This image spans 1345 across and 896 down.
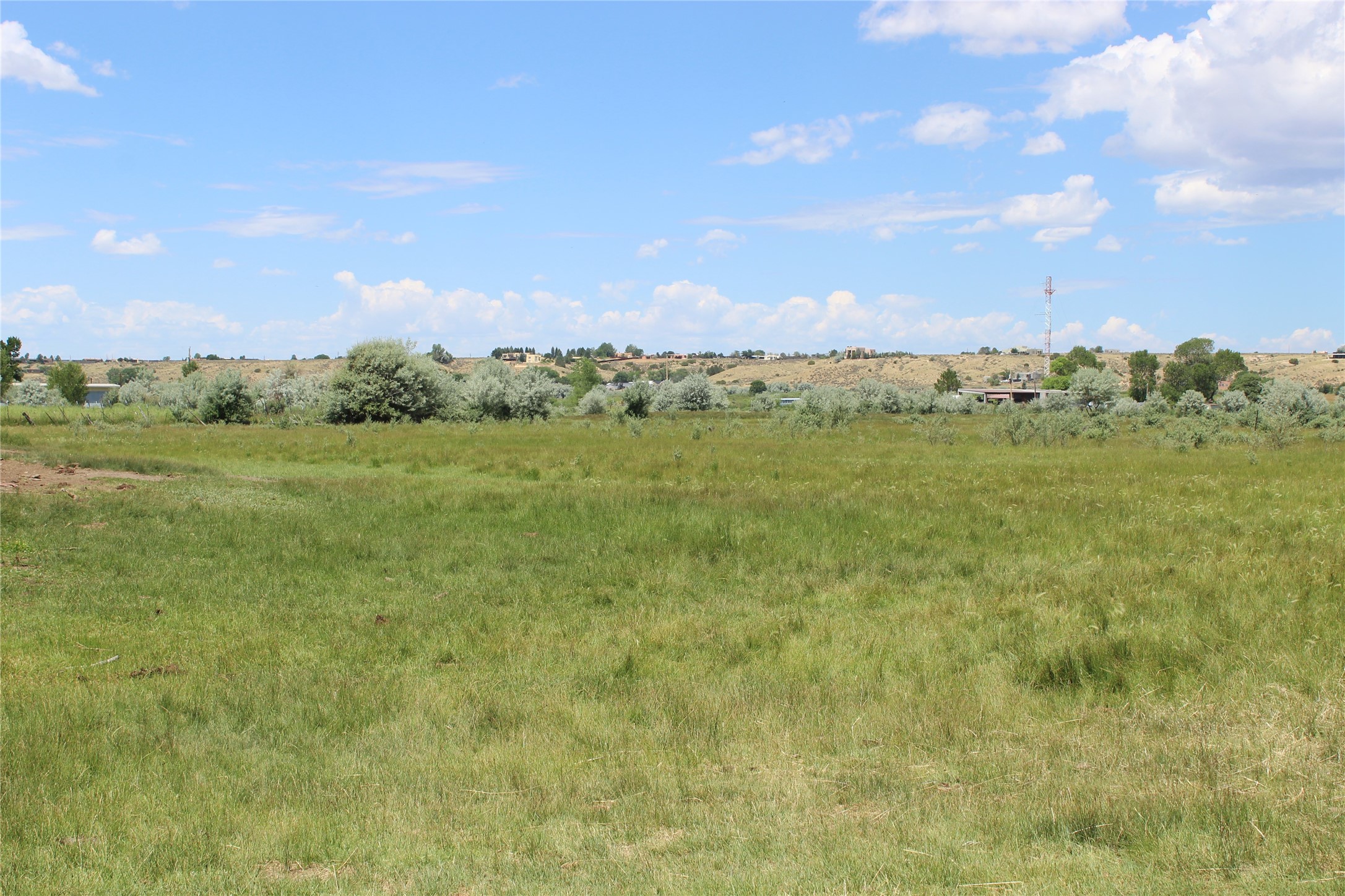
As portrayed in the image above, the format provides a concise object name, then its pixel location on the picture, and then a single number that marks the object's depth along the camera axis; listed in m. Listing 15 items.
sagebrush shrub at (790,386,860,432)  46.69
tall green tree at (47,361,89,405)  102.31
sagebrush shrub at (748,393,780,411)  81.69
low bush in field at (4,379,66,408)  88.50
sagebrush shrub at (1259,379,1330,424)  57.78
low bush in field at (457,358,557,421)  58.81
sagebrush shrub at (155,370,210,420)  58.44
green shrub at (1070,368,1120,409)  96.75
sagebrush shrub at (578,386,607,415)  78.44
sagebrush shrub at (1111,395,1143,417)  74.94
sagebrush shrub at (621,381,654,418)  58.81
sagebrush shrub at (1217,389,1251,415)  80.12
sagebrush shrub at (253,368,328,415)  68.38
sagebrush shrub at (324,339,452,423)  55.00
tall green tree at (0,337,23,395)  97.38
